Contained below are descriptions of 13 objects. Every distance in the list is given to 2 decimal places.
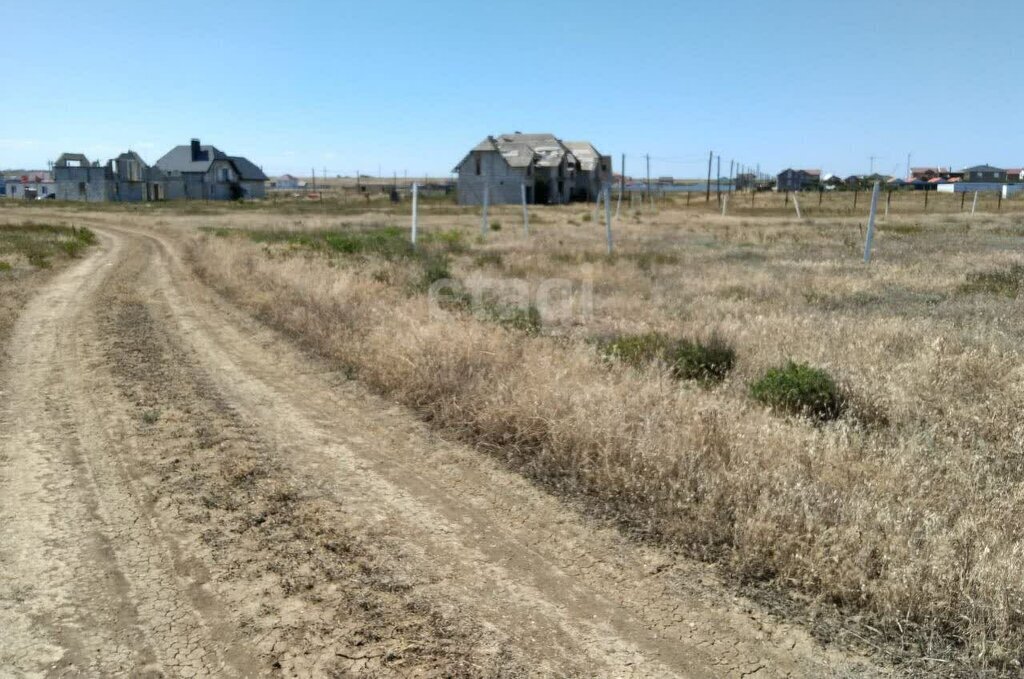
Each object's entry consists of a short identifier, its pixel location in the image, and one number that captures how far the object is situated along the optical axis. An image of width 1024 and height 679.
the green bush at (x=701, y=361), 7.52
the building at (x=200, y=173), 85.12
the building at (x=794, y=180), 124.44
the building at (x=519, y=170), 66.38
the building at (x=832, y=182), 120.39
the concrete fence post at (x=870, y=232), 17.41
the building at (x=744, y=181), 136.54
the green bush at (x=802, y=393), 6.30
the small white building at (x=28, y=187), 121.11
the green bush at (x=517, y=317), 9.34
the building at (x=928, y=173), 147.62
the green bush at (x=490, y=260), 18.09
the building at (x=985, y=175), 138.88
